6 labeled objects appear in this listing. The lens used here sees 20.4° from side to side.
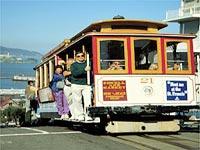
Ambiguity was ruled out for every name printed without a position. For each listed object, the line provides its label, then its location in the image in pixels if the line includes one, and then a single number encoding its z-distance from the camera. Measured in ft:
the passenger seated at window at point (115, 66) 44.51
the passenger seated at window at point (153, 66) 45.84
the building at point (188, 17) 185.88
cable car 43.75
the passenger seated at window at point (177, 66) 46.54
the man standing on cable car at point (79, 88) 45.62
